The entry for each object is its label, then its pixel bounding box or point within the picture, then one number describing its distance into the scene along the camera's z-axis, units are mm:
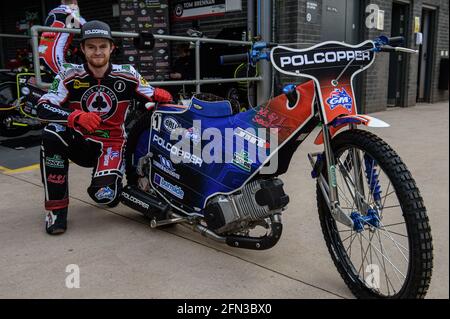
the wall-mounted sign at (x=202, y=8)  7596
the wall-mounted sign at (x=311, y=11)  7066
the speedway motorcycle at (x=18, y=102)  6055
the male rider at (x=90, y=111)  2904
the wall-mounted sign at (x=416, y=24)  9962
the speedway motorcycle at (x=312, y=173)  2023
